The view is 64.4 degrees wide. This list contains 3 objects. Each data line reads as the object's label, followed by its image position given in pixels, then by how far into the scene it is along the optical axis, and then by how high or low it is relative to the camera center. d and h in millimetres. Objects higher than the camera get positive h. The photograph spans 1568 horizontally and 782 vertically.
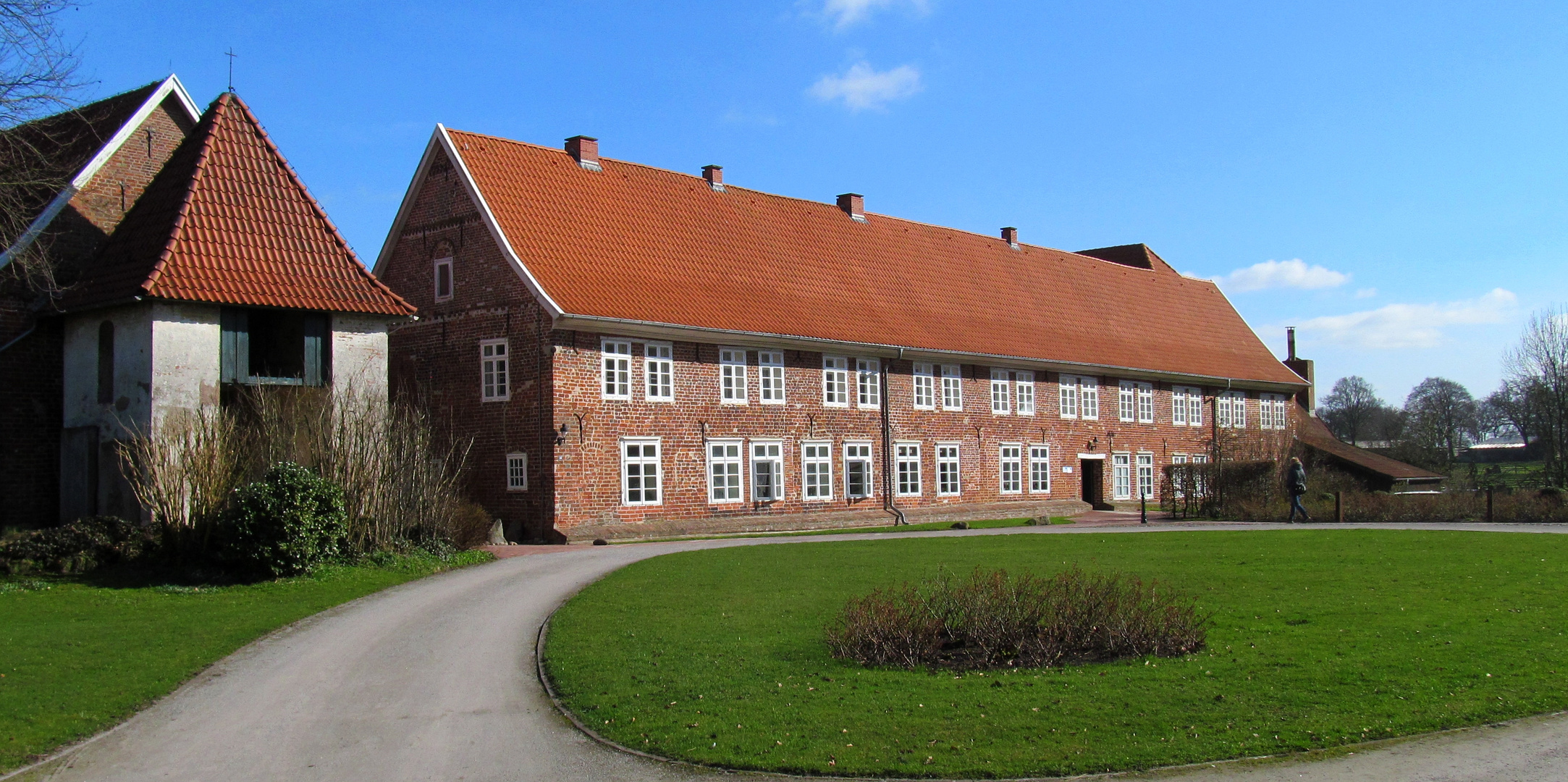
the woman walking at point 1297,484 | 30797 -820
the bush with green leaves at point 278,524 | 17656 -732
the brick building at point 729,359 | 27875 +2716
